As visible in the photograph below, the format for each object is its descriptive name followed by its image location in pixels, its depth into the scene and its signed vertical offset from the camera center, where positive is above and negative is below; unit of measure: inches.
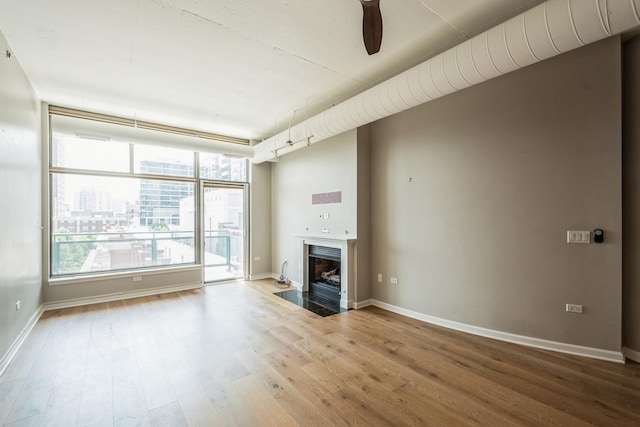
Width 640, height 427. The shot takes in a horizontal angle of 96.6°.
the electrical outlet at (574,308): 112.7 -38.4
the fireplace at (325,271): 194.9 -43.9
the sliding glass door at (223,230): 241.4 -14.7
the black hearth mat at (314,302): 173.6 -59.4
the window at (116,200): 185.0 +10.6
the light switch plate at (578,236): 110.5 -9.6
